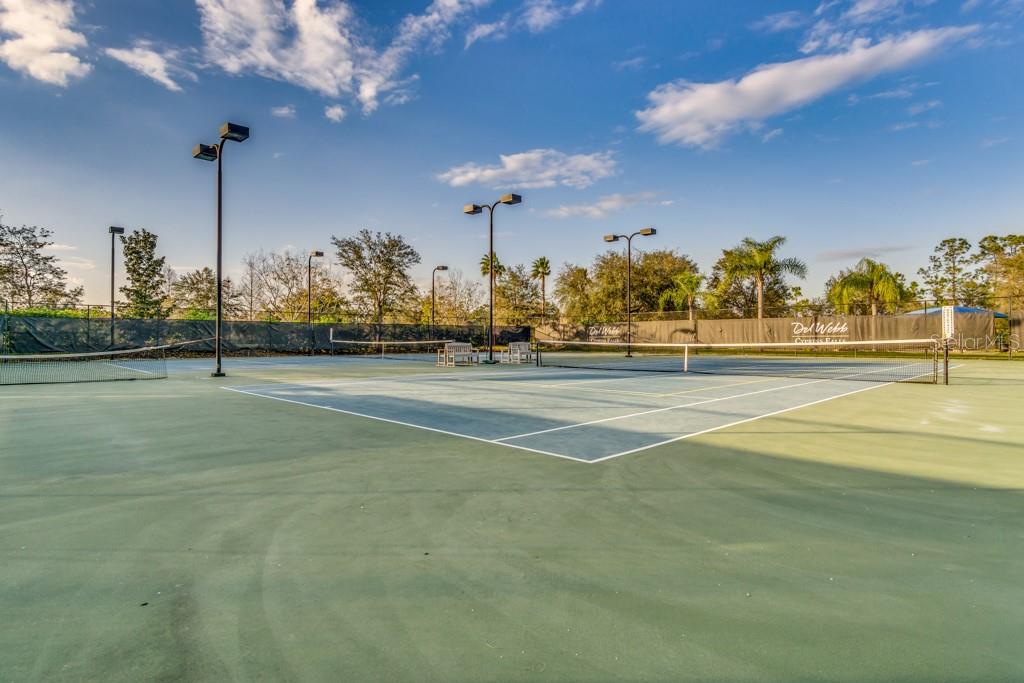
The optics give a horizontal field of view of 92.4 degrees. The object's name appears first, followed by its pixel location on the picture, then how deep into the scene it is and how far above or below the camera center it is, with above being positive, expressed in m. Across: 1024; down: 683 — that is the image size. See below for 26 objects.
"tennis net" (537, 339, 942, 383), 16.84 -1.36
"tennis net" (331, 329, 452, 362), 28.71 -1.09
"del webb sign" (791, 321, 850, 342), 27.96 +0.02
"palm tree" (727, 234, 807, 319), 35.09 +5.11
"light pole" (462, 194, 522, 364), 18.67 +5.01
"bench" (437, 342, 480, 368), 20.19 -0.91
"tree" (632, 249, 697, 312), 44.84 +4.83
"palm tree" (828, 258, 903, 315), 32.28 +3.14
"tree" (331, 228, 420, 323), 39.95 +5.49
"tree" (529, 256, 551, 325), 52.98 +6.84
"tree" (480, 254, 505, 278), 51.33 +7.09
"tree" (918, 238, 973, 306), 47.38 +6.08
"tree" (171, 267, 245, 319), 44.81 +3.89
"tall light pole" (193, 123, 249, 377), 13.20 +5.26
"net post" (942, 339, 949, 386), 12.59 -0.85
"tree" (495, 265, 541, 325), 50.16 +4.17
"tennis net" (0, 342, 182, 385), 14.66 -1.26
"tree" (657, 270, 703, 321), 38.88 +3.29
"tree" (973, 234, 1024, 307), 36.88 +5.52
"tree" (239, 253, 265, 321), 44.19 +4.75
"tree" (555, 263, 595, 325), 46.33 +4.04
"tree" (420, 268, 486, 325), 46.87 +3.38
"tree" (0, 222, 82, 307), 30.25 +4.25
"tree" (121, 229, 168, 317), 33.78 +4.68
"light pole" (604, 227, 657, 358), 22.59 +4.70
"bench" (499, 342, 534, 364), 22.30 -0.91
